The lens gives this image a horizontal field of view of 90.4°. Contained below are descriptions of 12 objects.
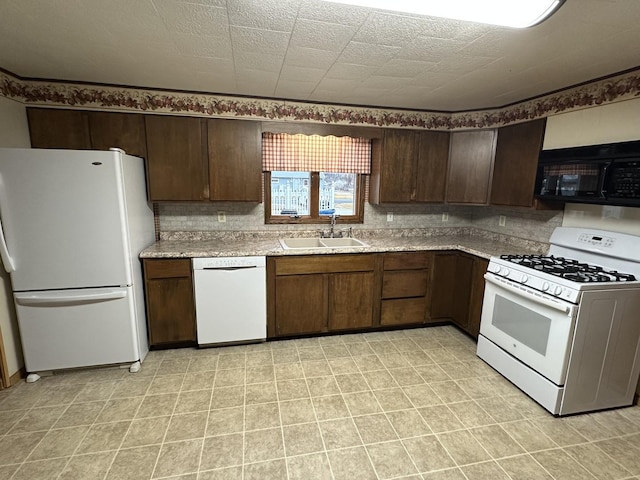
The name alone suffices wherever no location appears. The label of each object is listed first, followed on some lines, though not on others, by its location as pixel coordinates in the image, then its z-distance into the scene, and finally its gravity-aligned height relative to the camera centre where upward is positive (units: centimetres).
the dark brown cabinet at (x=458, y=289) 302 -100
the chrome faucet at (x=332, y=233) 351 -50
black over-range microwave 209 +13
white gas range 203 -89
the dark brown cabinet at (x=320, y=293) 298 -101
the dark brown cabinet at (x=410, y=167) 338 +23
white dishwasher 280 -101
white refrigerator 220 -52
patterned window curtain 323 +35
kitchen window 327 +11
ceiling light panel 134 +78
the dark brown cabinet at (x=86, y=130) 267 +45
